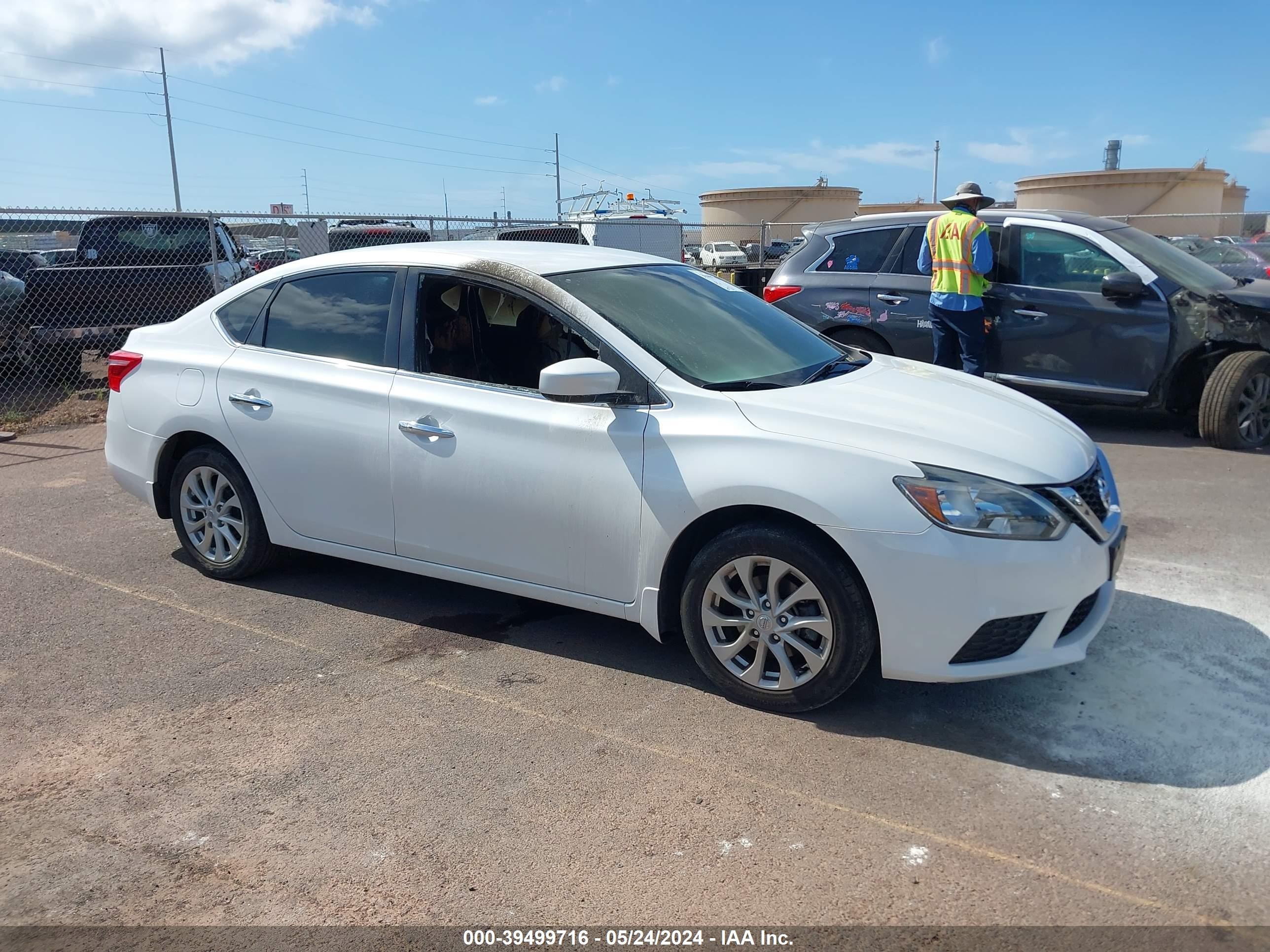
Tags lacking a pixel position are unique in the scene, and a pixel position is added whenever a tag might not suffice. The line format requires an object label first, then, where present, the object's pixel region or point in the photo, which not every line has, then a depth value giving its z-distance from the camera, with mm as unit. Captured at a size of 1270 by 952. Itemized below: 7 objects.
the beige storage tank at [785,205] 35531
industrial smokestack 42094
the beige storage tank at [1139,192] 30281
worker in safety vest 7770
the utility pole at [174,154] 46344
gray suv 7621
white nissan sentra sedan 3486
